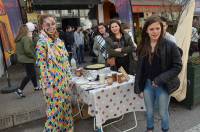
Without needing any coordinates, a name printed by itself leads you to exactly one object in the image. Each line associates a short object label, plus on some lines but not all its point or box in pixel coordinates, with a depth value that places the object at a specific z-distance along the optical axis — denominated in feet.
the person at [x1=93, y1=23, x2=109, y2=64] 9.40
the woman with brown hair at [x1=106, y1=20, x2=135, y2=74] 8.49
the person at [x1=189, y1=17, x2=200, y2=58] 17.10
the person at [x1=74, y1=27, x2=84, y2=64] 22.59
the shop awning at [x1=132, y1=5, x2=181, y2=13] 25.07
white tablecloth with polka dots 6.68
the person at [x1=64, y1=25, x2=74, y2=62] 23.44
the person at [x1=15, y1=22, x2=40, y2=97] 11.63
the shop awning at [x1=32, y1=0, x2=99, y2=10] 20.82
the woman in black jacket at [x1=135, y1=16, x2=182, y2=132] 5.94
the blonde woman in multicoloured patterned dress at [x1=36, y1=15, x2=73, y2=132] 6.46
